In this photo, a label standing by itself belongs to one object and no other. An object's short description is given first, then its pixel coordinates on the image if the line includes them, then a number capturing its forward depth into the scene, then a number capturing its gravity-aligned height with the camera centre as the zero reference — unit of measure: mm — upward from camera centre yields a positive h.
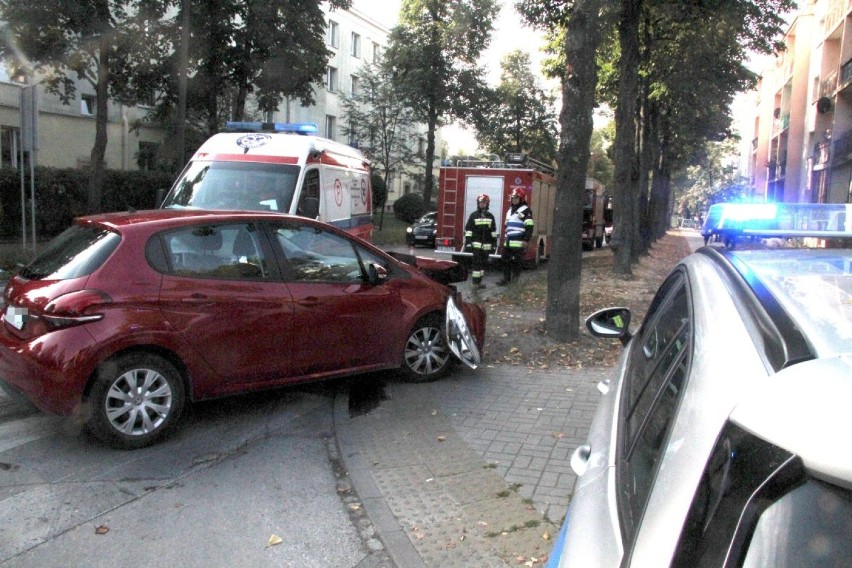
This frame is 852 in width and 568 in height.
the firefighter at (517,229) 13172 -274
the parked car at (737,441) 1108 -388
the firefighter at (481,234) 12977 -393
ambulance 10711 +423
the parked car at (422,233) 27484 -869
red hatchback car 4770 -806
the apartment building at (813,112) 32469 +6122
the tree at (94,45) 15727 +3512
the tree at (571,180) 8141 +392
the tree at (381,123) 35812 +4192
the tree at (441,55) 30938 +6695
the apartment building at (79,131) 24938 +2534
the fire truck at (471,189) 18969 +606
